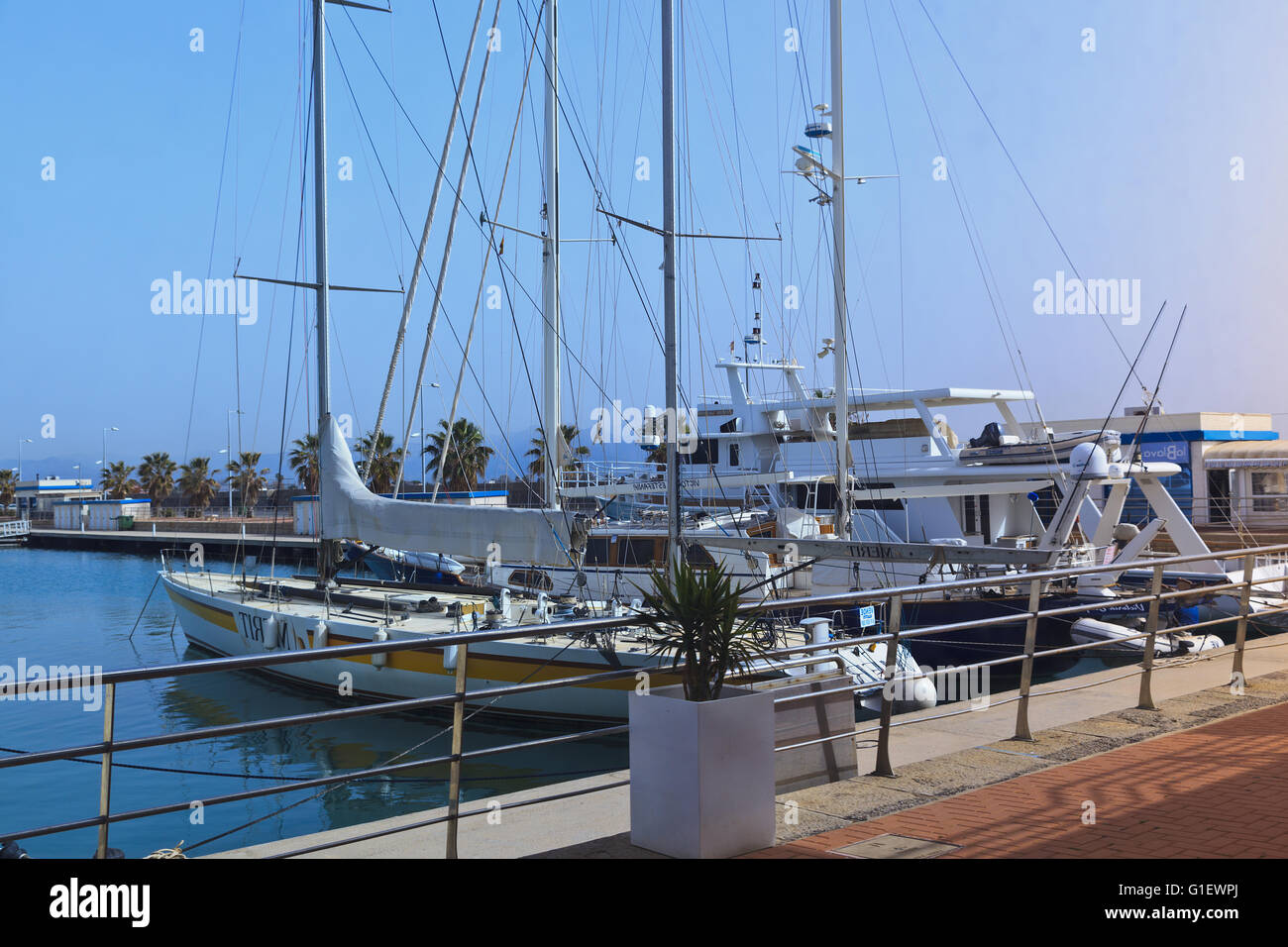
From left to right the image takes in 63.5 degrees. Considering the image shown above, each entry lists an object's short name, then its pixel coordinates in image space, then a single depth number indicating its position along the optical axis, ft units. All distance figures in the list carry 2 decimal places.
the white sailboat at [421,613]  54.54
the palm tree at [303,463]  275.18
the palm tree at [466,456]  244.01
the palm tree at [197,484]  351.46
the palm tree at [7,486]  414.23
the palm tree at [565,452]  88.00
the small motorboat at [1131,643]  68.41
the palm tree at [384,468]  249.55
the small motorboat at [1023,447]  84.58
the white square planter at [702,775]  16.81
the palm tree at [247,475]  312.29
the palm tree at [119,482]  374.22
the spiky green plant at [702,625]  17.58
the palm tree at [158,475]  347.36
